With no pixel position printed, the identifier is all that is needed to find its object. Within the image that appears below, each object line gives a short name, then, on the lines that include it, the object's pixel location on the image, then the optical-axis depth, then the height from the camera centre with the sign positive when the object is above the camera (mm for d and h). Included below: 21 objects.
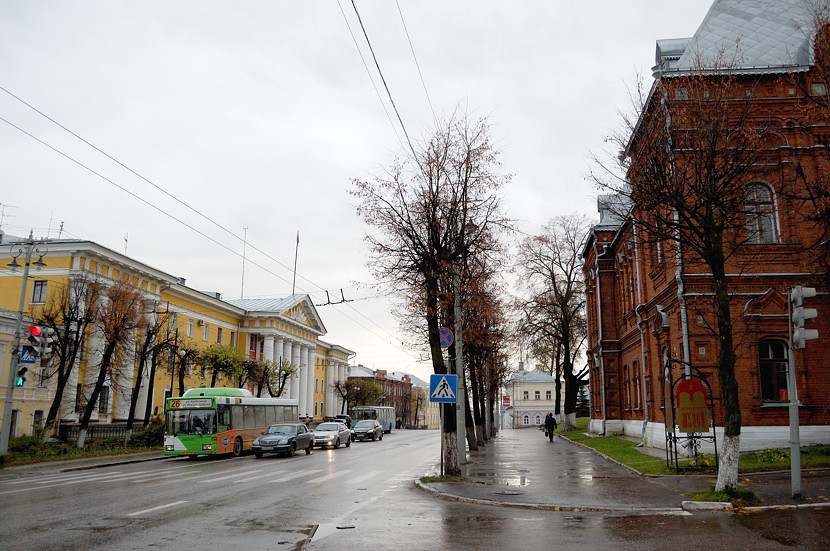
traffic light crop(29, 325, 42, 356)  23250 +1959
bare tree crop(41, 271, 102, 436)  30047 +3742
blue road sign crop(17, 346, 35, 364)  23531 +1347
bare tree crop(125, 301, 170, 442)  34781 +2503
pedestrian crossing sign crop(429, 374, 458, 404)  16969 +266
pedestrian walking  39359 -1506
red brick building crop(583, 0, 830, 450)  21203 +4423
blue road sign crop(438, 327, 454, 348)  17953 +1692
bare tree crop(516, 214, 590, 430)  48219 +7424
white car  39625 -2353
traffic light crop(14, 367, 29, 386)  23675 +536
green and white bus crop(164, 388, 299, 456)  29734 -1268
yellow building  35906 +6178
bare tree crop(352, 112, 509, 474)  19203 +5181
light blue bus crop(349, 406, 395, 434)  72875 -1891
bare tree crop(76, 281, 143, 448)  31281 +3473
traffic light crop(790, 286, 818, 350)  13109 +1743
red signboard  17797 -180
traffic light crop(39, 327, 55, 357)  23859 +2032
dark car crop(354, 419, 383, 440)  51656 -2577
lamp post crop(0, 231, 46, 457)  23656 +842
